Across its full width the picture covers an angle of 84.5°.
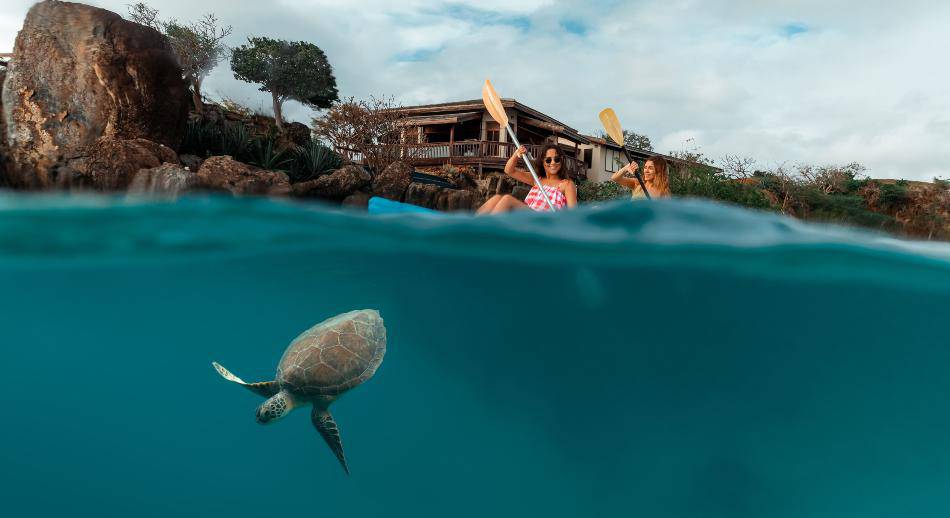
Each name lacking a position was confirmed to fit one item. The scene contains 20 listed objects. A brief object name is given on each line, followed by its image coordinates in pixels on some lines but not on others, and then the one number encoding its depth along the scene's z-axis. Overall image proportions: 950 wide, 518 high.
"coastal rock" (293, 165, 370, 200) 15.34
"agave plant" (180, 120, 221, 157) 17.14
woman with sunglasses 7.46
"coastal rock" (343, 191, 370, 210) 15.97
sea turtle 6.23
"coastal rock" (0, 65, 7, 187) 13.45
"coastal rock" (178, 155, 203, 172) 14.72
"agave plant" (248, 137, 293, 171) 18.11
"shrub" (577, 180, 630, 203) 28.56
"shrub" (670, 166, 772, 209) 21.12
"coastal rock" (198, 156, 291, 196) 12.55
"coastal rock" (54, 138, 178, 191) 12.42
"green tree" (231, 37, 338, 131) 35.75
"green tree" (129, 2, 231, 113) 30.45
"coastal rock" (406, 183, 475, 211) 19.61
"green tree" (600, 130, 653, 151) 53.69
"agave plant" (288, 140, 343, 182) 18.83
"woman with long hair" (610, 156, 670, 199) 7.76
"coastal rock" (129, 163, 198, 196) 11.17
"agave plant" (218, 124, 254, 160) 17.84
